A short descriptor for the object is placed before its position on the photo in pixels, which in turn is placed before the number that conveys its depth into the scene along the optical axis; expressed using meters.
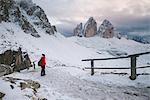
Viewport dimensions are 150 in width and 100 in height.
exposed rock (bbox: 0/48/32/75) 7.72
